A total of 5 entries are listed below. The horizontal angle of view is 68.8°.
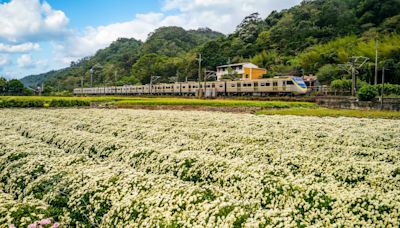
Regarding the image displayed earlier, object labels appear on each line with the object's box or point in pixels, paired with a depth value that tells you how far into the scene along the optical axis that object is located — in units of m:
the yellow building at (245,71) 61.21
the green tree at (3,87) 70.78
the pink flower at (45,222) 3.57
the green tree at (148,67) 89.31
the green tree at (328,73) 48.19
